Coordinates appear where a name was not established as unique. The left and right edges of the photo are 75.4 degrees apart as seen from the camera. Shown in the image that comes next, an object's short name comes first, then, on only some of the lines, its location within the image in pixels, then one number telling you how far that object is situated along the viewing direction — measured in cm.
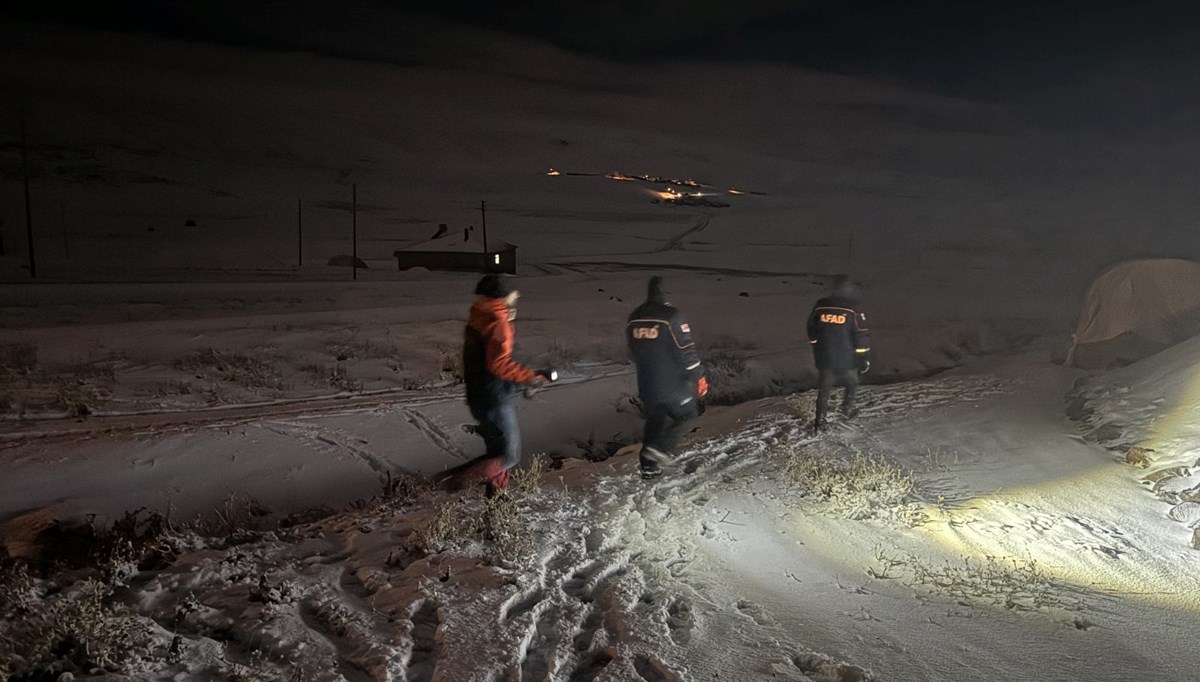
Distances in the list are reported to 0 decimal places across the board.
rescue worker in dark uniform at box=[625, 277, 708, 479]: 744
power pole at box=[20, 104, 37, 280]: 3481
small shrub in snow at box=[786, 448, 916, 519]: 675
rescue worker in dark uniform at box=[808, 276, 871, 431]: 997
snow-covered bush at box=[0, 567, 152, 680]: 362
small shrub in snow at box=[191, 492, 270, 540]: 634
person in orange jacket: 619
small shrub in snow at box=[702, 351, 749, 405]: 1465
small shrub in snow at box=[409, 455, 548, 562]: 552
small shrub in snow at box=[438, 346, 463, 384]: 1518
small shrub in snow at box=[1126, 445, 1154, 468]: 798
